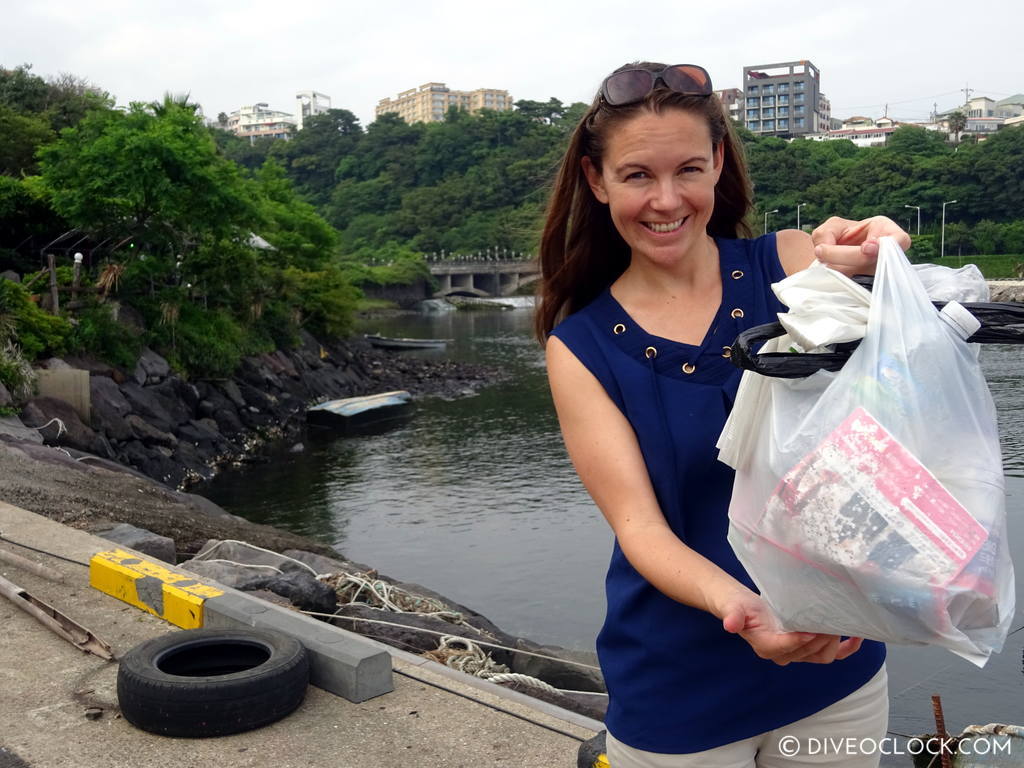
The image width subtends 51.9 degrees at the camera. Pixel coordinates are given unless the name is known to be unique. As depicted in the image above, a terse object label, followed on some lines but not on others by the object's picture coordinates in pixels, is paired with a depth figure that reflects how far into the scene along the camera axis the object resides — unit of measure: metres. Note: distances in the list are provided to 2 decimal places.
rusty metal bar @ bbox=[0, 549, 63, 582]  5.96
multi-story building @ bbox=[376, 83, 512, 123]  188.75
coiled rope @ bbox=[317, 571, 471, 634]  7.91
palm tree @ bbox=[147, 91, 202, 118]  24.28
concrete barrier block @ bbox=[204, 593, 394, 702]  4.30
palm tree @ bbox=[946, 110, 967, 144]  78.29
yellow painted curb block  5.16
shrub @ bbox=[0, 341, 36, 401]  16.28
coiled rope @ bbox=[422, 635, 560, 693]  5.80
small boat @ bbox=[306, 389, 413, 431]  25.41
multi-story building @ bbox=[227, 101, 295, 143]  188.62
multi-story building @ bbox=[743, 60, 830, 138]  132.12
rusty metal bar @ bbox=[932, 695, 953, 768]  2.94
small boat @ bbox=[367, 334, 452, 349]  44.03
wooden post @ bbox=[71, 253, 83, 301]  21.19
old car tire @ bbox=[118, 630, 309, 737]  3.93
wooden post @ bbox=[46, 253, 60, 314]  20.61
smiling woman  1.71
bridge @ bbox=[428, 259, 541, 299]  86.38
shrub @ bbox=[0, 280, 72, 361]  17.88
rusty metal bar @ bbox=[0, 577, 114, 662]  4.85
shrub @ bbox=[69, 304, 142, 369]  20.14
